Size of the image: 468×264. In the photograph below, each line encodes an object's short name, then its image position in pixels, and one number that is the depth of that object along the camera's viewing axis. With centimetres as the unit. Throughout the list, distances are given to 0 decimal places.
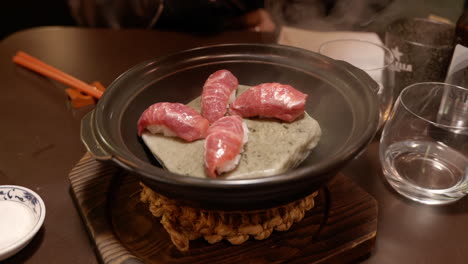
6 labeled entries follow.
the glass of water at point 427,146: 66
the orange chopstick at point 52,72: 82
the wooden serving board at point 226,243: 59
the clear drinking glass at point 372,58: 71
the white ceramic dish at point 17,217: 60
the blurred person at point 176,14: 104
